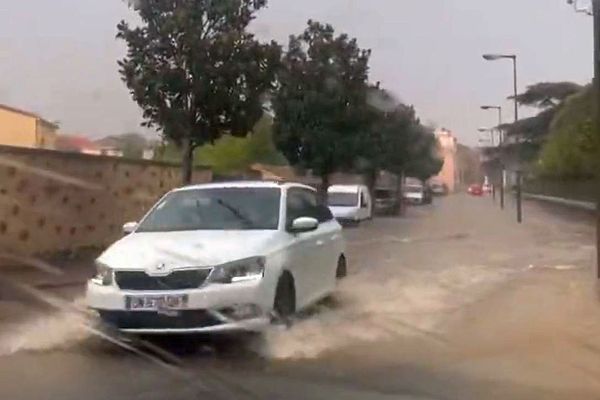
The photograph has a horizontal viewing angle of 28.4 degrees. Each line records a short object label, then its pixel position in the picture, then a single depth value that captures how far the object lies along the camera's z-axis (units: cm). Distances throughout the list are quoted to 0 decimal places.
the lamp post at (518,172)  2752
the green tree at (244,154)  3725
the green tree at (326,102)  3809
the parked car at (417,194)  5618
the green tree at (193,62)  2172
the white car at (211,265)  947
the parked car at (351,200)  3644
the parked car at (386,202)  4650
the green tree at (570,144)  4403
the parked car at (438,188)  6367
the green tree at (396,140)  4122
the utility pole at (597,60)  1447
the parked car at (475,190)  7438
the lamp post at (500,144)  5882
